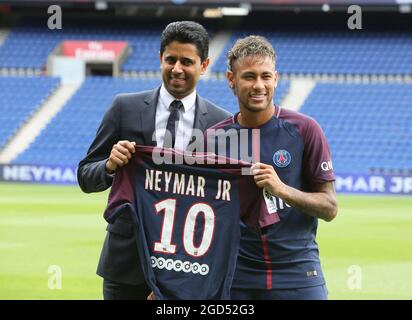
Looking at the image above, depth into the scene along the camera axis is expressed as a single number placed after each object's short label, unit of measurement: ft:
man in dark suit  29.99
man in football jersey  27.68
